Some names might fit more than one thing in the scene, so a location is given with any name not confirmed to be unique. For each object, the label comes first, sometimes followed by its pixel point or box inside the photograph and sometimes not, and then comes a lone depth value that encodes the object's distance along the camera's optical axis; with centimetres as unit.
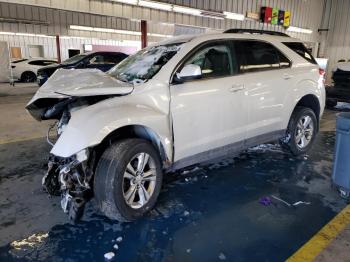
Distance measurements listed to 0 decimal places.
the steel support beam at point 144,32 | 1226
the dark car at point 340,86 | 835
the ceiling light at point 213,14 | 1298
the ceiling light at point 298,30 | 1730
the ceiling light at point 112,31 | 1827
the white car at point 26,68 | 1742
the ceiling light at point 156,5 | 1082
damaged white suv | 254
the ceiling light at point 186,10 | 1176
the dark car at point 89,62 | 1047
